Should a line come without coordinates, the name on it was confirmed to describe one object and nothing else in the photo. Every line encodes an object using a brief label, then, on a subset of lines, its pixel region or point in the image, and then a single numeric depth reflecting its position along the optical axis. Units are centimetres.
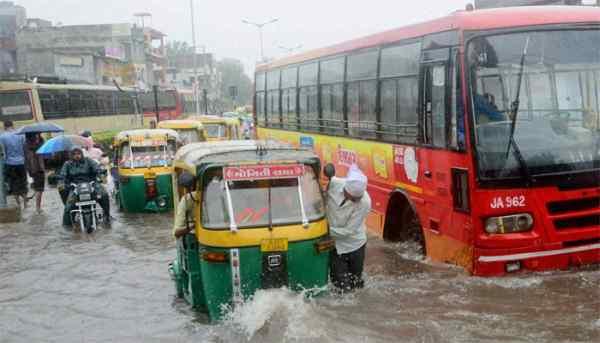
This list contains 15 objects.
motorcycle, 1278
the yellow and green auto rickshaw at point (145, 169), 1432
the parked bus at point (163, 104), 4228
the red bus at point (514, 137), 720
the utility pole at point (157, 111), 3677
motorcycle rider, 1293
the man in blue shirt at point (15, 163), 1553
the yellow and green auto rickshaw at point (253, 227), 632
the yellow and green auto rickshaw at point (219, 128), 2222
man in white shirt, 707
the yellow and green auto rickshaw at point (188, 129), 1900
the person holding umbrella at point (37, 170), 1577
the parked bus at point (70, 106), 2642
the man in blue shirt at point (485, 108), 723
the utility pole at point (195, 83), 4828
